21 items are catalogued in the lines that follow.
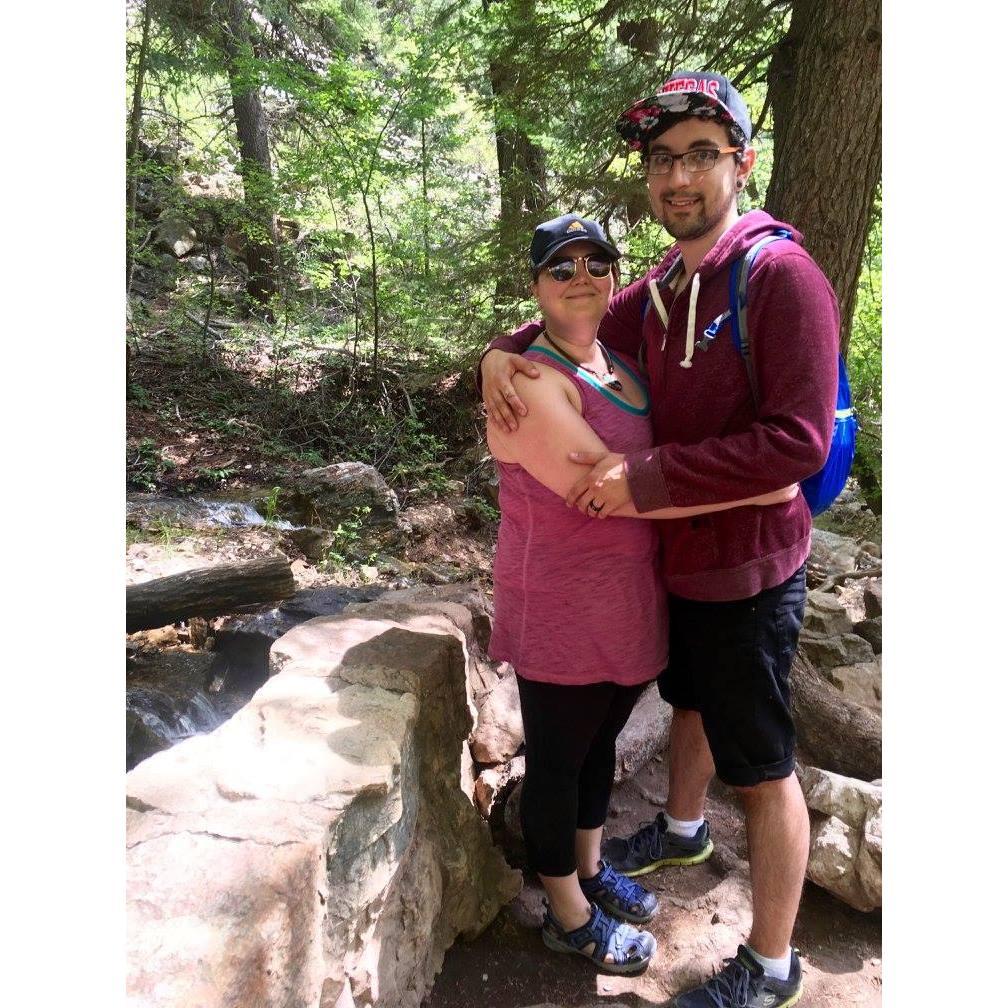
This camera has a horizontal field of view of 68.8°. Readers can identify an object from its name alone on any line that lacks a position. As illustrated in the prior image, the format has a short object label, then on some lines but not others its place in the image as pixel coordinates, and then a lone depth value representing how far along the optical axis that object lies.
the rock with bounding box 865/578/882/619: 4.82
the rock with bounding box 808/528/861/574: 6.00
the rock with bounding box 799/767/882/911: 2.58
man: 1.75
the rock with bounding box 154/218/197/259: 12.65
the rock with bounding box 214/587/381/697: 4.86
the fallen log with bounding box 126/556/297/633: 4.61
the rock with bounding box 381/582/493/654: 3.22
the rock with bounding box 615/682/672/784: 3.27
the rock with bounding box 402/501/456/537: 7.26
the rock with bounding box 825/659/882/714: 3.88
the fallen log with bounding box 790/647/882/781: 3.24
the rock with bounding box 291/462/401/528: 7.17
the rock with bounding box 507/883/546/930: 2.63
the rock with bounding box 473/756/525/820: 2.95
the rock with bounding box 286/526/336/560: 6.59
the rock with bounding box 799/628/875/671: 4.14
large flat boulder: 1.38
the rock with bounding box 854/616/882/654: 4.52
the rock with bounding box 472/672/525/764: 3.04
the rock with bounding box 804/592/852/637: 4.51
